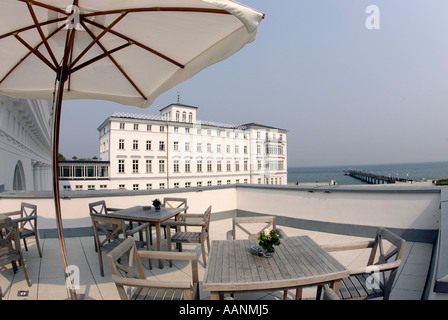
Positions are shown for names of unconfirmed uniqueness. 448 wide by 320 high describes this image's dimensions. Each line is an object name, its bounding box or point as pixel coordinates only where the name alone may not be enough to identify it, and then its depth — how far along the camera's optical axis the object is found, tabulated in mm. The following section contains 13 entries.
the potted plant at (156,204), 4243
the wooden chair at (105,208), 4062
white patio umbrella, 1947
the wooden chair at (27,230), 3699
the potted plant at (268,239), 2160
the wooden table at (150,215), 3633
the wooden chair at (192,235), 3557
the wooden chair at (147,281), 1611
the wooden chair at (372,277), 1898
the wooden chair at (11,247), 2836
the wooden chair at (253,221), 3297
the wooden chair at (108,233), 3145
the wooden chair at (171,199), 5184
